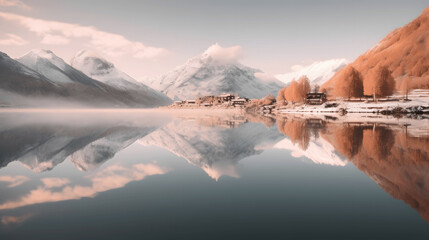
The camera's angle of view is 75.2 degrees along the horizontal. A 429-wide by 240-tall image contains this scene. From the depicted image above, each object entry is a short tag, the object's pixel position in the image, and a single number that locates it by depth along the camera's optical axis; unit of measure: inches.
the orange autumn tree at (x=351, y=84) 4520.2
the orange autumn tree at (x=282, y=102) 7442.9
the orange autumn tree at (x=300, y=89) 5994.1
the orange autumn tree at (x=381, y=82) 4261.8
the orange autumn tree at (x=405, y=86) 4359.3
